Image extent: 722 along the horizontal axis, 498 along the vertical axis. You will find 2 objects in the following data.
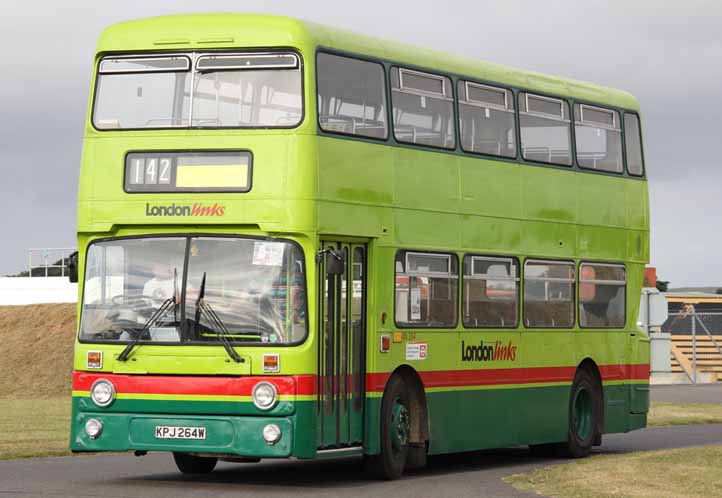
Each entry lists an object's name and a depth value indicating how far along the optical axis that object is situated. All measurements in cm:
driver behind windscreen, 1853
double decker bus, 1836
